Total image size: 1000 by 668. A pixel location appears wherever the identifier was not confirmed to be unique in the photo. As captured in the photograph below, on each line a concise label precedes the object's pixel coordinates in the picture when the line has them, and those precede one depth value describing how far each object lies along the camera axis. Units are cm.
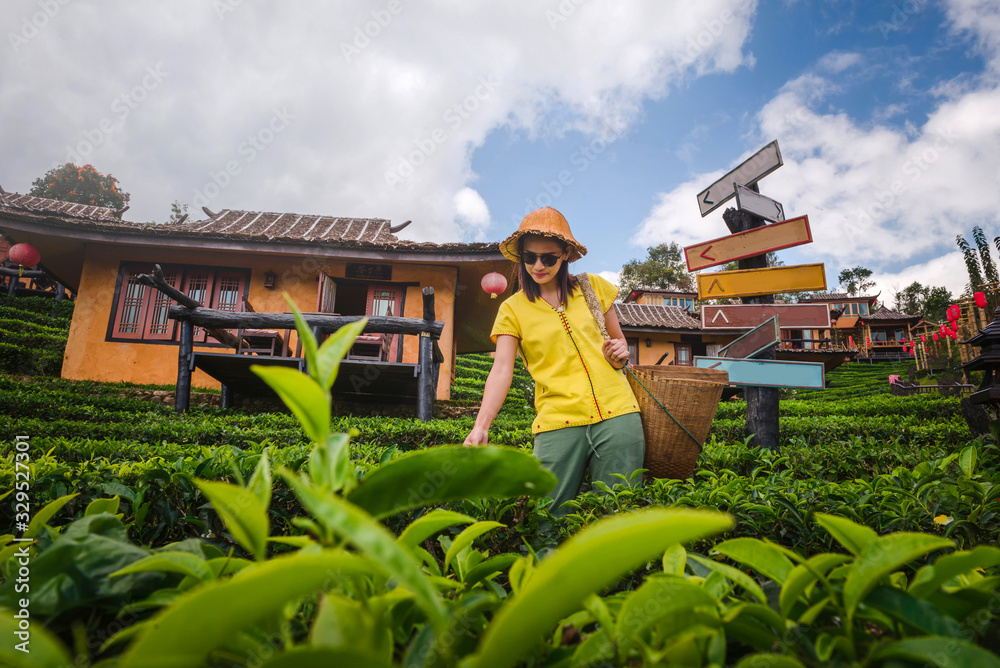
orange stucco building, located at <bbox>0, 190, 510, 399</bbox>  931
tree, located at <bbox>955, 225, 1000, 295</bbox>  2797
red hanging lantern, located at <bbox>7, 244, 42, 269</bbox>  930
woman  218
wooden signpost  374
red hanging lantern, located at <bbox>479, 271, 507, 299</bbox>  946
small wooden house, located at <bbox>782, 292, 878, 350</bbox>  2777
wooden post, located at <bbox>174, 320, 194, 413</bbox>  692
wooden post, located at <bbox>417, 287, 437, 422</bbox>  709
